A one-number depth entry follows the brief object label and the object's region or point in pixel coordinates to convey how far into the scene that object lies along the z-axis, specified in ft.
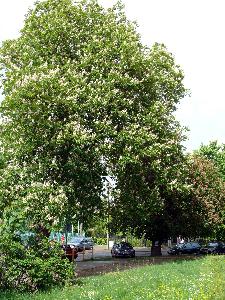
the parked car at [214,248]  125.80
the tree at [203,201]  102.92
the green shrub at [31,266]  41.78
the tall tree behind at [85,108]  61.18
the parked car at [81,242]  136.90
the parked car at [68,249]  86.07
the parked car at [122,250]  116.55
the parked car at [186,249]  130.42
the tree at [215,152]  174.97
